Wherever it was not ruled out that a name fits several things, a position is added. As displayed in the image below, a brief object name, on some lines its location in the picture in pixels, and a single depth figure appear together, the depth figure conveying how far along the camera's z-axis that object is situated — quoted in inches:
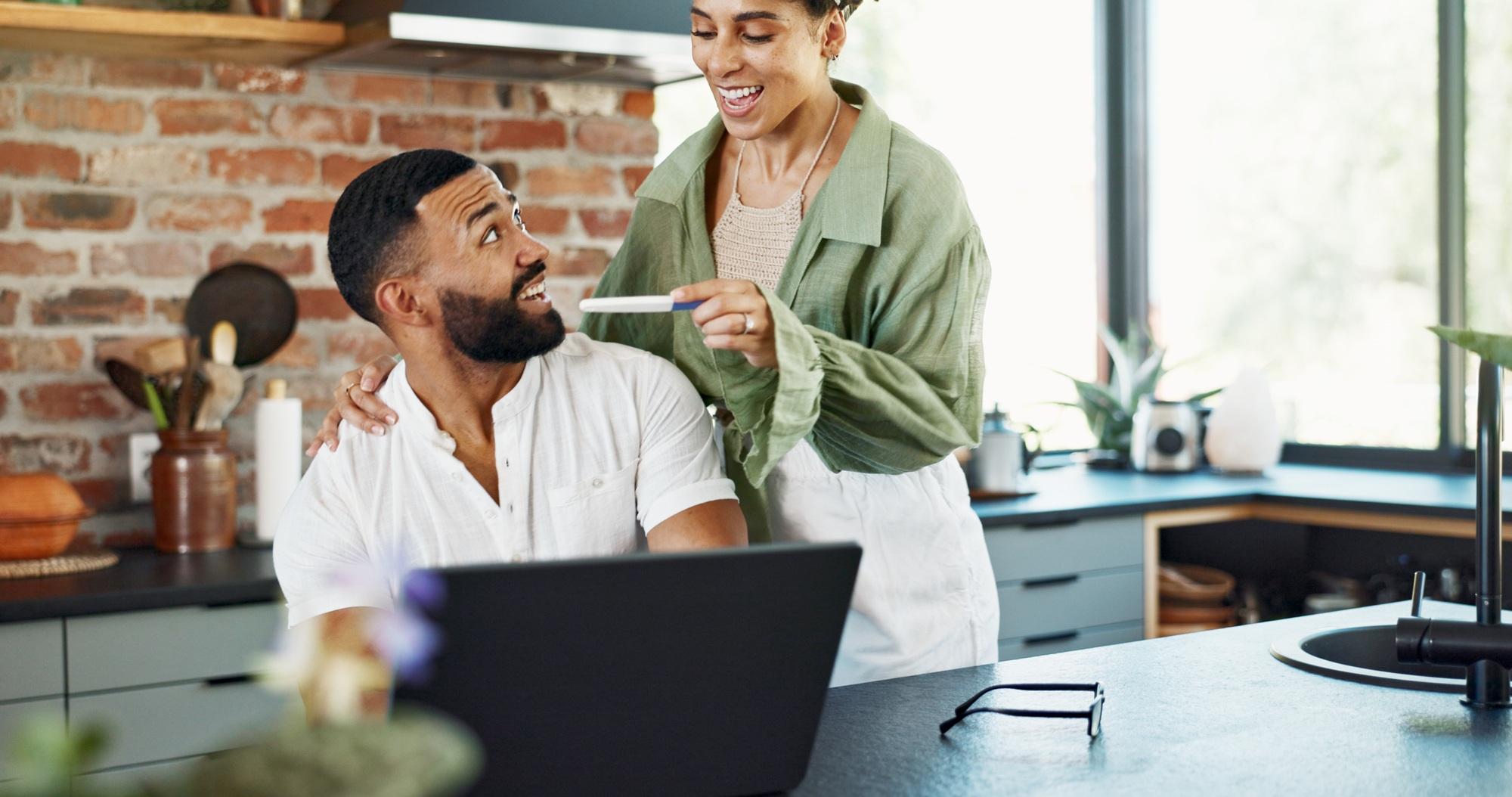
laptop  35.5
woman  63.6
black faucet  53.4
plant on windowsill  156.7
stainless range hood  96.1
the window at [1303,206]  146.0
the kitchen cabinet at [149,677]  83.8
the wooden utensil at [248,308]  107.7
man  62.8
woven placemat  91.2
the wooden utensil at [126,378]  103.4
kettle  129.2
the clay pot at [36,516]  94.1
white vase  144.2
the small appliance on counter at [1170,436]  147.9
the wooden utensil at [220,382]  103.1
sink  60.3
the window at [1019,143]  155.9
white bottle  103.8
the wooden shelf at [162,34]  93.1
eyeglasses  49.1
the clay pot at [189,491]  101.4
